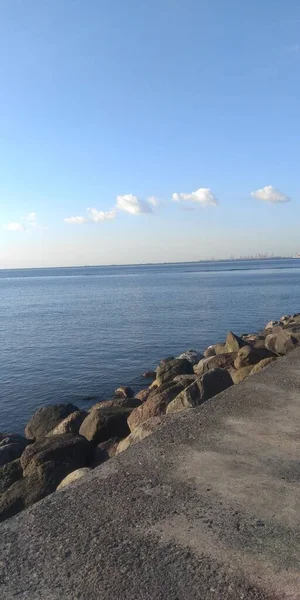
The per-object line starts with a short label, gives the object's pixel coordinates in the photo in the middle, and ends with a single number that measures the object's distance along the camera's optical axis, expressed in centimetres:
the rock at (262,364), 915
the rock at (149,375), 1658
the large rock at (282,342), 1164
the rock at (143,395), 1153
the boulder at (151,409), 800
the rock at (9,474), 681
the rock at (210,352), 1703
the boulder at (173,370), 1326
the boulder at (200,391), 725
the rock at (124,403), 1002
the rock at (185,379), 1019
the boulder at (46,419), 1065
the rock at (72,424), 935
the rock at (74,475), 549
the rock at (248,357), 1080
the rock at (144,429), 608
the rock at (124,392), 1401
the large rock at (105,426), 816
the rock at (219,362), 1214
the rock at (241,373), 969
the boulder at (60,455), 648
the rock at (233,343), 1416
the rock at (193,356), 1723
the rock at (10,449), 863
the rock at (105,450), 707
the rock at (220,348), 1563
